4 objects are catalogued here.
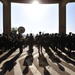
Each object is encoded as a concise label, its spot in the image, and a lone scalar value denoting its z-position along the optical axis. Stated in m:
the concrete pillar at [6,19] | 14.38
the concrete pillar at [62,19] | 14.34
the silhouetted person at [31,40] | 7.41
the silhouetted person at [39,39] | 7.31
